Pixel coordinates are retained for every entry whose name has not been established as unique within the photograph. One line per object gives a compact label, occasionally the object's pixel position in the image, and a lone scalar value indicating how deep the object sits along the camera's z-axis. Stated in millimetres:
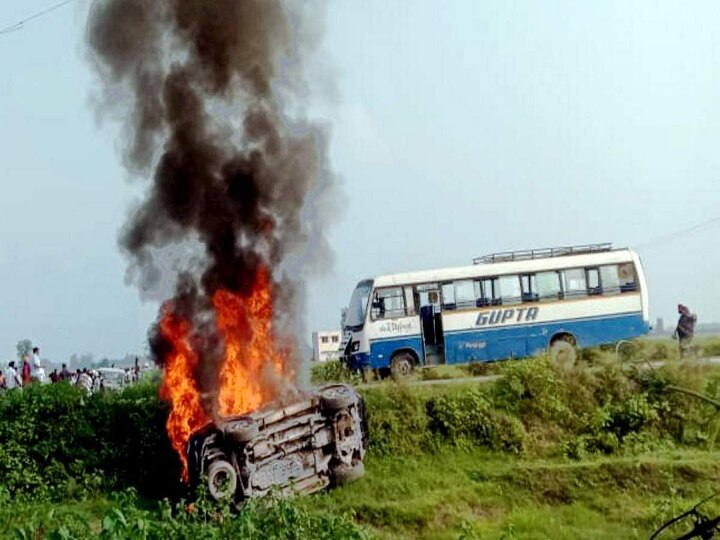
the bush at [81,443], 17125
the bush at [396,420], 17109
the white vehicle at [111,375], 27797
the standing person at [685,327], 19797
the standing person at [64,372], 25859
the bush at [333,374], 19609
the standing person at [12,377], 22006
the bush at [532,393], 17641
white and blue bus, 22906
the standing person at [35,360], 23391
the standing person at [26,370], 23067
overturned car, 13891
